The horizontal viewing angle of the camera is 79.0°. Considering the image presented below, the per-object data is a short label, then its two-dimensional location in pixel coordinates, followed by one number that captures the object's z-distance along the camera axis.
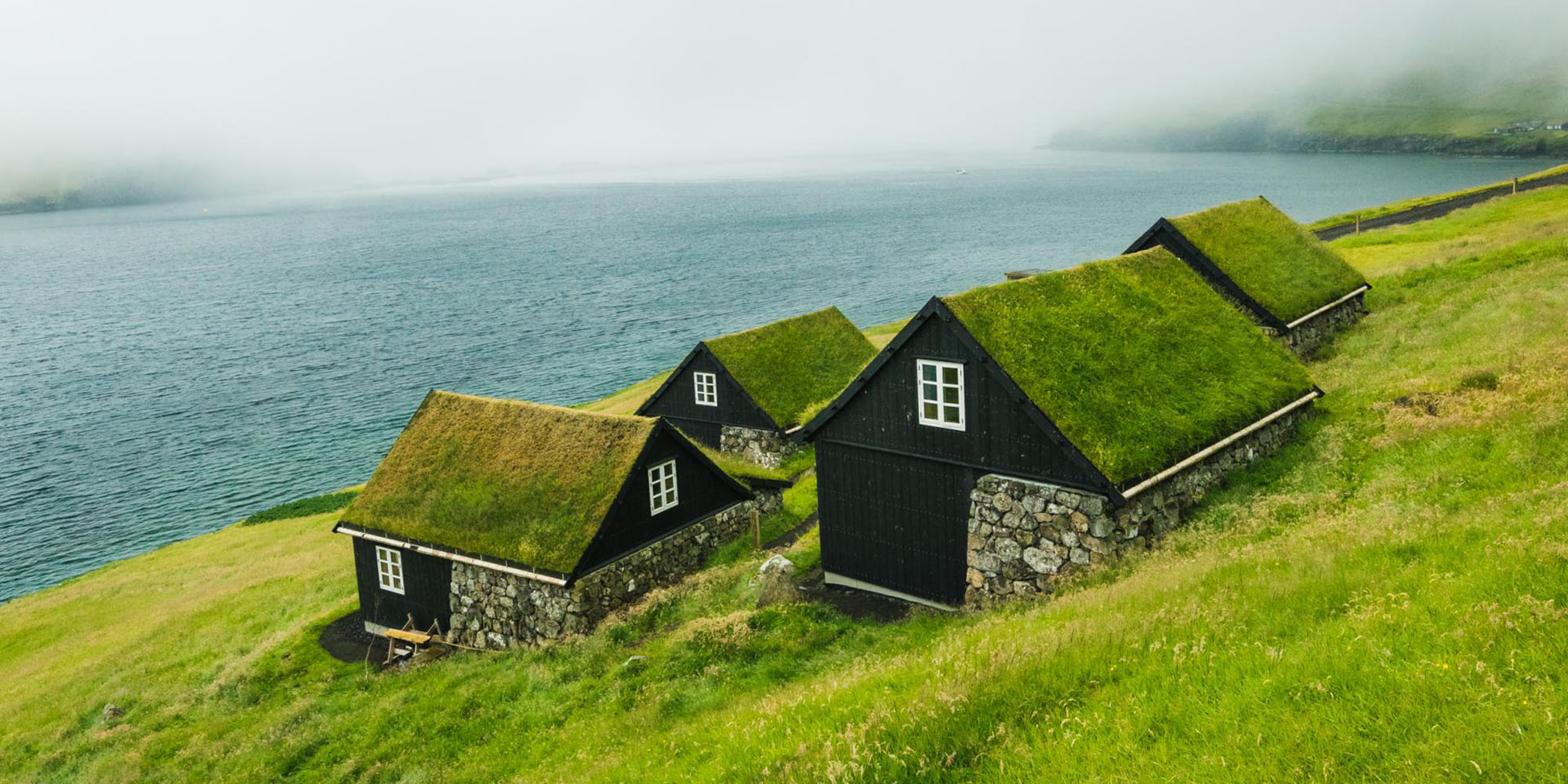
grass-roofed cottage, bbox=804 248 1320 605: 21.47
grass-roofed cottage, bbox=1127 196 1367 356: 36.34
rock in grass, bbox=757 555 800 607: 25.02
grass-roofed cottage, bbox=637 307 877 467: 42.53
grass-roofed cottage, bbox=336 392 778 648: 28.14
